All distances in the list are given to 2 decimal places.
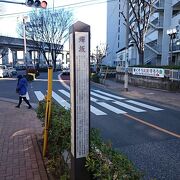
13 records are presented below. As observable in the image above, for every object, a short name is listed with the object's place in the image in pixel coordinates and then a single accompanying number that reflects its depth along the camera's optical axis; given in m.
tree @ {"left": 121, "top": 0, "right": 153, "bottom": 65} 20.80
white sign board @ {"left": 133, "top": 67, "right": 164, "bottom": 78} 14.47
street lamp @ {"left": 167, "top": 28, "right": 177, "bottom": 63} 18.10
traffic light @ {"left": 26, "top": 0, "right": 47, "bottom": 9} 9.98
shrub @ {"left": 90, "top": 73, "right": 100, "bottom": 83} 20.92
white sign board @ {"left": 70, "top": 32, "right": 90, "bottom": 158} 2.21
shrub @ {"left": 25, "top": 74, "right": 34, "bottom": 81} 22.72
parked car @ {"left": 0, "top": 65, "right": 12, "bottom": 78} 29.17
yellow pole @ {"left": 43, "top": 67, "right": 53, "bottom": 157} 3.46
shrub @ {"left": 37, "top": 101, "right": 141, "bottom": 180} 1.99
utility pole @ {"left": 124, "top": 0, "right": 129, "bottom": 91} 14.45
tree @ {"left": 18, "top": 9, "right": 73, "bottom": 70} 37.33
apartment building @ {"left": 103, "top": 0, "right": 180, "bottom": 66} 26.06
